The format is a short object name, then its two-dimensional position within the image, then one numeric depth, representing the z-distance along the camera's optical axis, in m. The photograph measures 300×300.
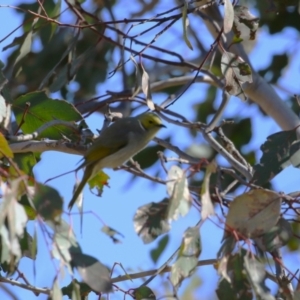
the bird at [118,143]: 5.02
